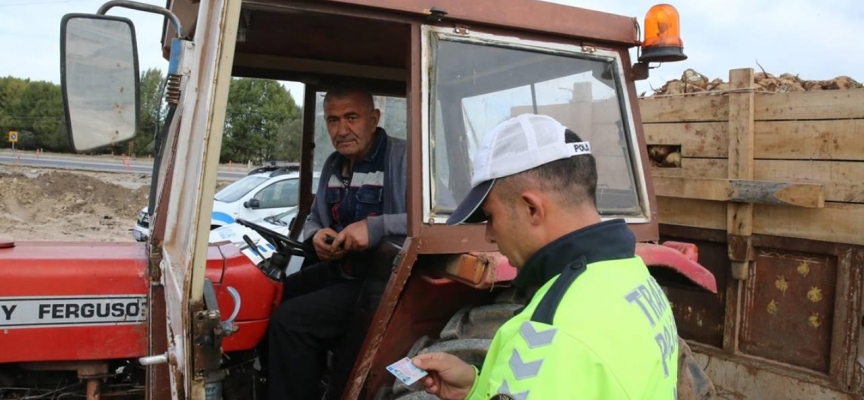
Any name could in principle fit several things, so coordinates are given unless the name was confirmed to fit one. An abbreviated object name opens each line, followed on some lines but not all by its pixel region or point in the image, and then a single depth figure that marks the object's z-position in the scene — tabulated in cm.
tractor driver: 241
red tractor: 192
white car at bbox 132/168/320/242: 1001
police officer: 100
